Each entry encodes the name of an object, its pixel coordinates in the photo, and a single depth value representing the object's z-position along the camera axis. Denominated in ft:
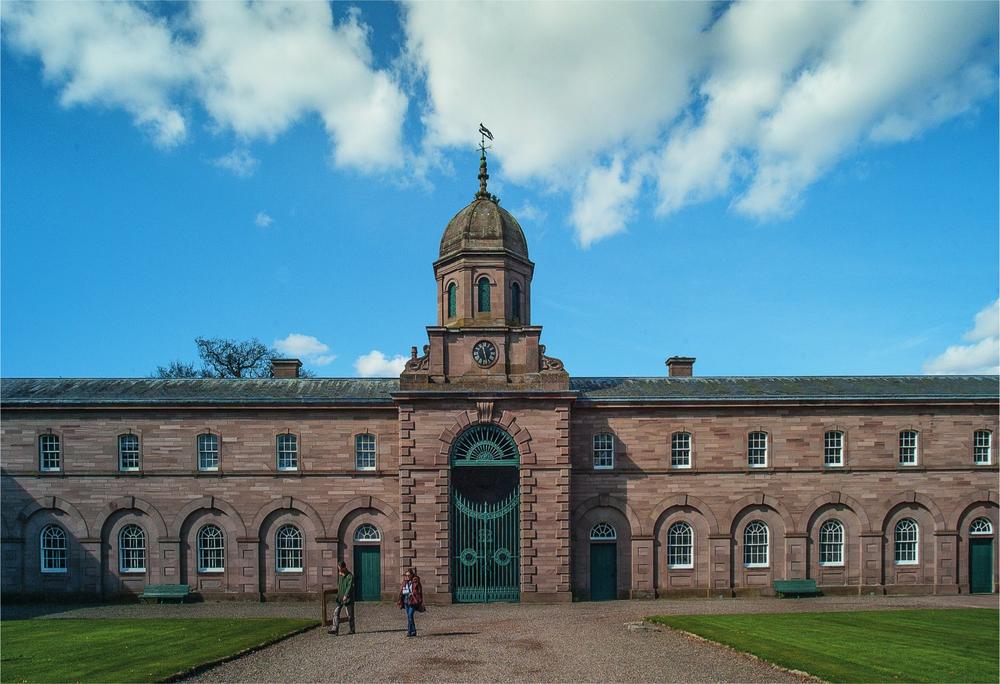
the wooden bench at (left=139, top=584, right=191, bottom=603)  98.48
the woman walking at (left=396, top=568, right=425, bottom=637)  66.64
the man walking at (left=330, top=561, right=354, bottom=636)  68.49
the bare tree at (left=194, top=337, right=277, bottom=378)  216.74
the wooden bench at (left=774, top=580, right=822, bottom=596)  100.68
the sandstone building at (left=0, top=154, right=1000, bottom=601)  98.84
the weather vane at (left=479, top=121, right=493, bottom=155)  111.65
